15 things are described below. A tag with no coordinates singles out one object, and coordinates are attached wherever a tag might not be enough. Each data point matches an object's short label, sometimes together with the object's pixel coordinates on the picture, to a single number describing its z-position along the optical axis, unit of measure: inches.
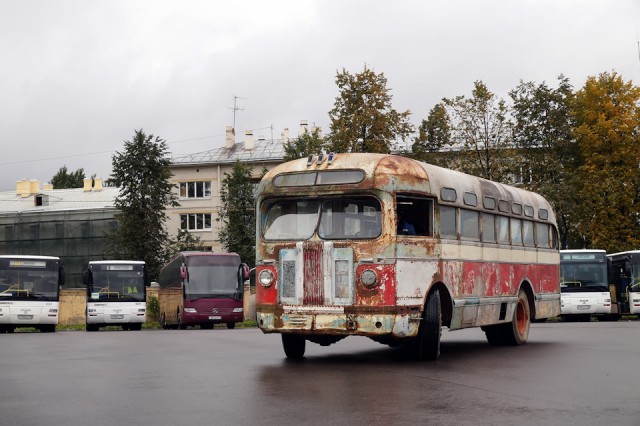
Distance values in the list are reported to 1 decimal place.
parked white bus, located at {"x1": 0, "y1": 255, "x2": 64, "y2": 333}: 1444.4
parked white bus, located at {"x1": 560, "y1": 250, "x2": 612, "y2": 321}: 1608.0
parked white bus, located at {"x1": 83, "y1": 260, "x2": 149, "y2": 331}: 1621.6
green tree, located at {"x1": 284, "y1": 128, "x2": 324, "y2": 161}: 2354.8
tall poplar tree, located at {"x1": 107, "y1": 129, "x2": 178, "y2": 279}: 2399.1
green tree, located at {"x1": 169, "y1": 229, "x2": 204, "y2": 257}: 2458.2
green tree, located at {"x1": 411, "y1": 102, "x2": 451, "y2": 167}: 2054.5
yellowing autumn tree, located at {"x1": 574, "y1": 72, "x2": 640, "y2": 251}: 2183.8
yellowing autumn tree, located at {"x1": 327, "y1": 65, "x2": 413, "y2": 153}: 1854.1
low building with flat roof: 3476.9
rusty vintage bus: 598.9
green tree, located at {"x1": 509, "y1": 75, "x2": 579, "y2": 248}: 2065.7
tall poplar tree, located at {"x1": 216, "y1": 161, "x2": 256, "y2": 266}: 2610.7
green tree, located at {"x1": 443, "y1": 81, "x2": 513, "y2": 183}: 2030.0
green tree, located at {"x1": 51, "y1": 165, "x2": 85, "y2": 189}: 4771.2
